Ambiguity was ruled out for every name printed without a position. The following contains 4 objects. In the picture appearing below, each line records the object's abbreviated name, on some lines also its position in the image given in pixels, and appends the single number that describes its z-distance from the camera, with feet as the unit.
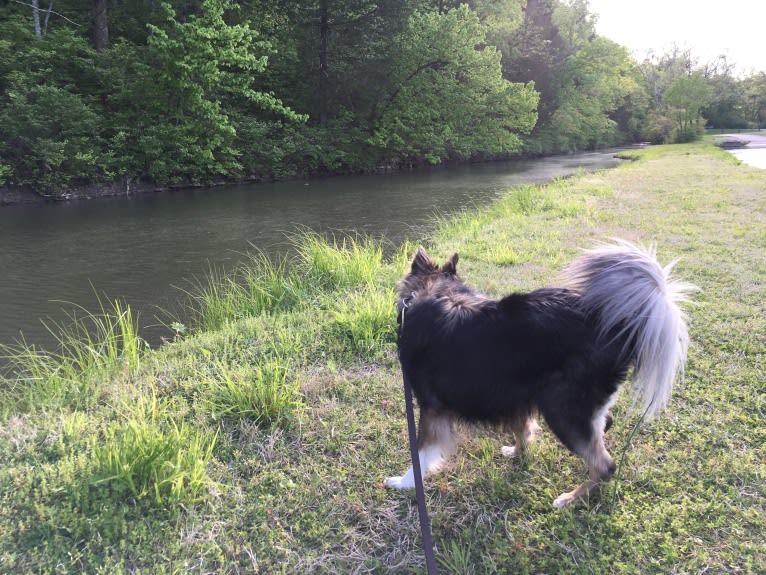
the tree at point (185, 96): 57.31
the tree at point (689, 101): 149.62
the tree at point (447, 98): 81.61
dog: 6.55
